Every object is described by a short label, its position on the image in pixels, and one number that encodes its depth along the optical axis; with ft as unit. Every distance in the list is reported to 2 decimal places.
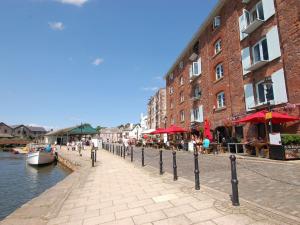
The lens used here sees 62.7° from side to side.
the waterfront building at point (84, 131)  156.62
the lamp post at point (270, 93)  52.70
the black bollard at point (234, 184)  16.81
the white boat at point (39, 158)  90.84
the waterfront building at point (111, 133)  385.91
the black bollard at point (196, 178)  22.18
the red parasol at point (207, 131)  67.87
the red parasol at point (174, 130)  85.10
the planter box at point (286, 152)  38.17
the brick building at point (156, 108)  187.61
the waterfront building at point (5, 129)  350.23
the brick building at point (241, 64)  48.03
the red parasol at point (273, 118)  42.42
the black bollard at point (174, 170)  27.23
